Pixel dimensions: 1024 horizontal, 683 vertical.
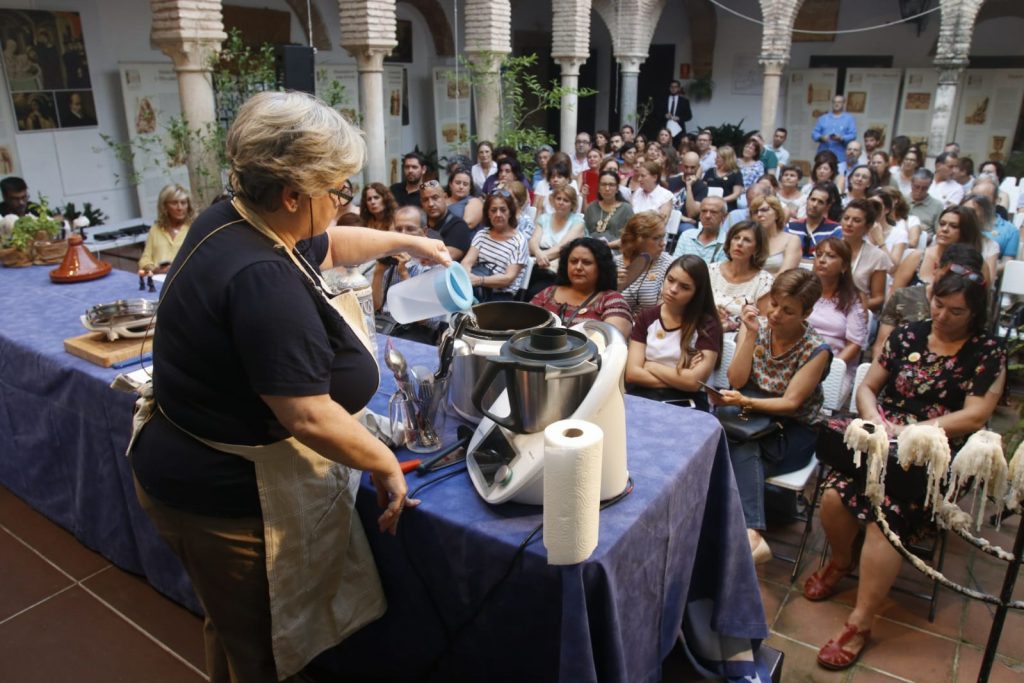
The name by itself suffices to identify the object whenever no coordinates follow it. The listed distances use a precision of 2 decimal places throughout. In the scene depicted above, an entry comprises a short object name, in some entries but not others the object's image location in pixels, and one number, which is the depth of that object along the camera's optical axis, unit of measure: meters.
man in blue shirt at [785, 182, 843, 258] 5.54
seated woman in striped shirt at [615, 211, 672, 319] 4.68
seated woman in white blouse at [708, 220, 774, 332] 4.42
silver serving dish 2.81
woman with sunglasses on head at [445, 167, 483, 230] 6.59
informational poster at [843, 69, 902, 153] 14.90
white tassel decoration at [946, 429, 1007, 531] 1.22
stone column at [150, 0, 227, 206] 6.71
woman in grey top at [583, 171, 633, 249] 6.48
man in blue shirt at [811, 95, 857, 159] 12.37
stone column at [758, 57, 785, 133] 13.54
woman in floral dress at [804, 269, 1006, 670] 2.74
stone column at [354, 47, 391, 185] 8.84
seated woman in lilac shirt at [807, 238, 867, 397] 4.16
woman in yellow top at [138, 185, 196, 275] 5.11
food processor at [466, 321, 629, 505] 1.71
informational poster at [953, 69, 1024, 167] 14.22
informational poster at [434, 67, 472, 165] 12.86
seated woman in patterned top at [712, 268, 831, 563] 3.12
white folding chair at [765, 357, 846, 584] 3.09
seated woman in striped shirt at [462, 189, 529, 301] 5.14
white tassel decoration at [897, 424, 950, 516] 1.27
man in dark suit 14.37
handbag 3.12
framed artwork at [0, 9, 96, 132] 7.80
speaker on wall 5.02
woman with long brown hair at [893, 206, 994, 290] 4.74
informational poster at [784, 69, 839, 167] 15.68
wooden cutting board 2.66
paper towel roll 1.51
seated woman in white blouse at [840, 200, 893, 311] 4.81
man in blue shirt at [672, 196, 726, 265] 5.39
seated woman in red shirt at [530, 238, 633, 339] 3.80
